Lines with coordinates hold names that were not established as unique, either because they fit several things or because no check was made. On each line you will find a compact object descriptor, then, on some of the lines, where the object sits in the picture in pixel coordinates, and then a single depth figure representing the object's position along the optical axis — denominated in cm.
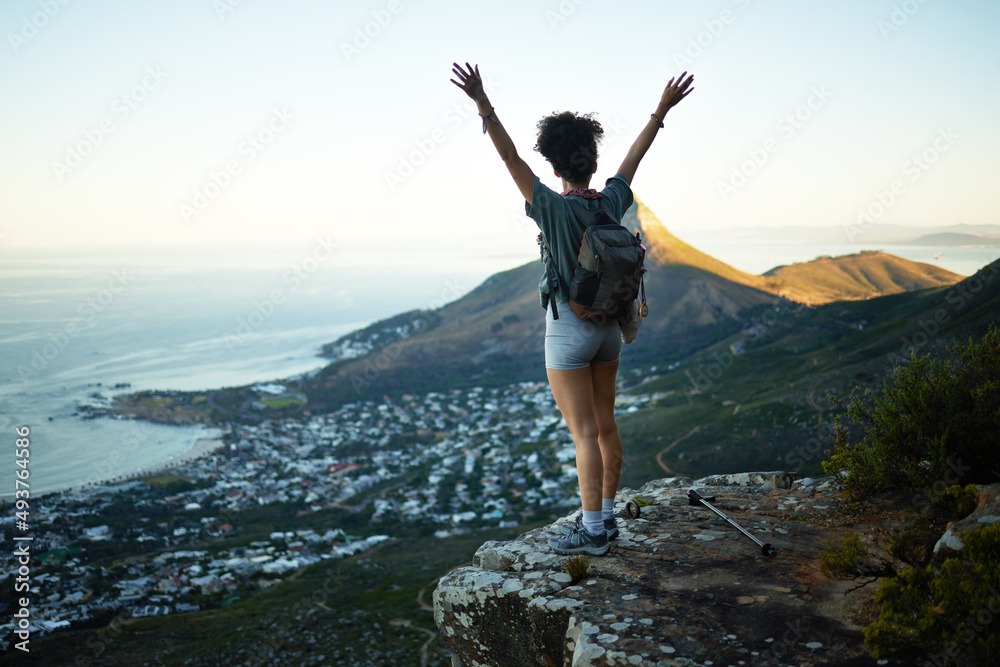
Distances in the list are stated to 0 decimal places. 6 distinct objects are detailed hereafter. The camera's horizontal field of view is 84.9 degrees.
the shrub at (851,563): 321
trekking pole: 381
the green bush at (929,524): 326
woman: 345
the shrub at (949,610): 246
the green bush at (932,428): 404
